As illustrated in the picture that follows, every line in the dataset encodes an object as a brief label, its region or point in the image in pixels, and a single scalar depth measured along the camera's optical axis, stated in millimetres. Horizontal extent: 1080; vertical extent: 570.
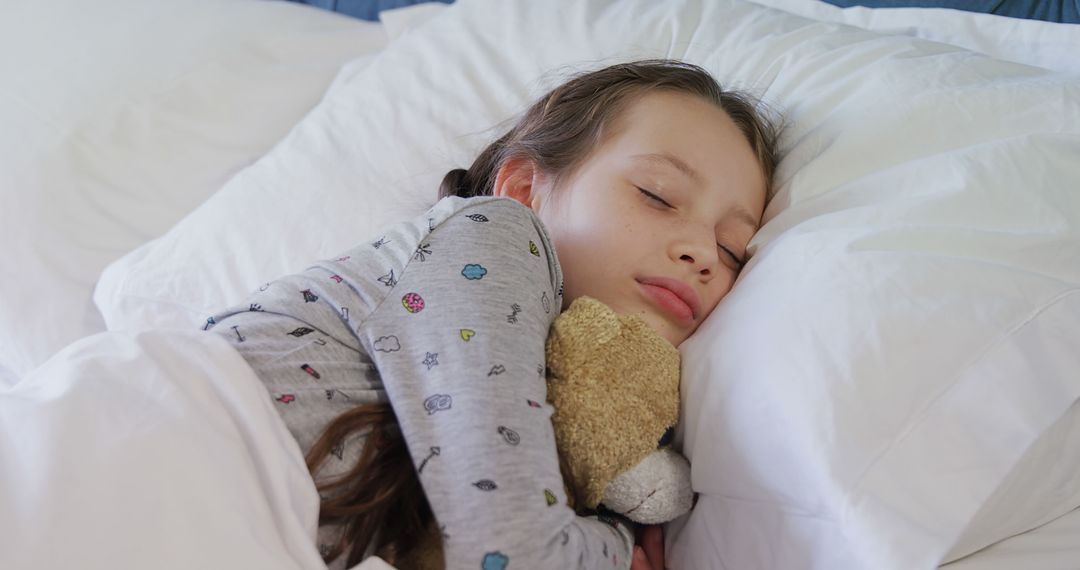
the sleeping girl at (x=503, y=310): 757
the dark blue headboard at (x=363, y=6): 1959
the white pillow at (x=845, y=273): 738
